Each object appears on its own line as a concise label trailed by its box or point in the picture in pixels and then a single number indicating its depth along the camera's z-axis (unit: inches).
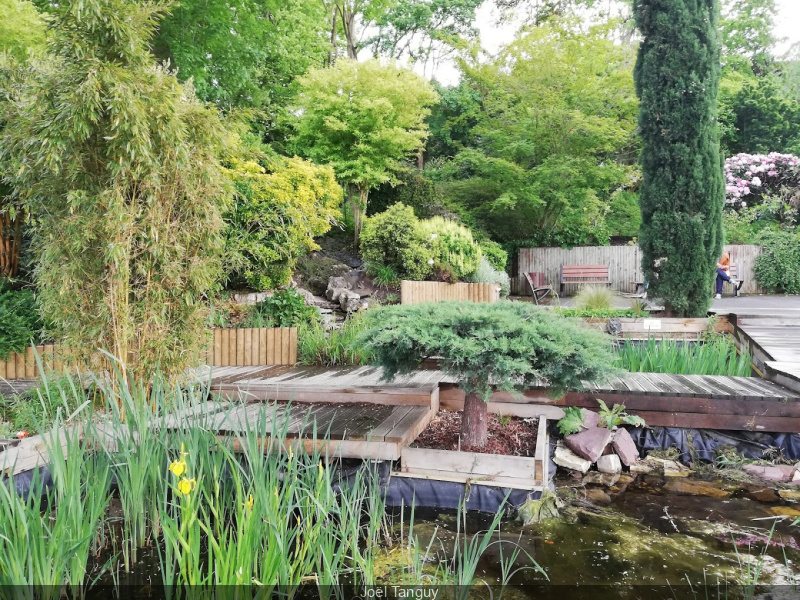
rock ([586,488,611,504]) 119.6
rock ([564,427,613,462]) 134.5
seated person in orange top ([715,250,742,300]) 435.2
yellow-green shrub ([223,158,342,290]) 242.5
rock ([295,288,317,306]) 273.2
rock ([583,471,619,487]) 131.0
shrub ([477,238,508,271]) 415.5
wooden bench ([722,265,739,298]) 512.3
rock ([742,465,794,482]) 130.7
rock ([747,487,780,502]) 120.3
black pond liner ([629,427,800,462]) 140.1
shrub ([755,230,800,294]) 508.7
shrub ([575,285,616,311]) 333.7
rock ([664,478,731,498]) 123.8
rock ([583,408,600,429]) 144.0
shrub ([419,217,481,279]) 324.8
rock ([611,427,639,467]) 139.0
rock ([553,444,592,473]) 133.1
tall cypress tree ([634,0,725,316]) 286.5
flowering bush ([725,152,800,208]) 576.7
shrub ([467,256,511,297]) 356.2
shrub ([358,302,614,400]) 99.0
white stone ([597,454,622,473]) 135.8
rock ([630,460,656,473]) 137.9
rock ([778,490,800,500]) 120.5
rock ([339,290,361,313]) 277.0
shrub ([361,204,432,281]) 300.2
